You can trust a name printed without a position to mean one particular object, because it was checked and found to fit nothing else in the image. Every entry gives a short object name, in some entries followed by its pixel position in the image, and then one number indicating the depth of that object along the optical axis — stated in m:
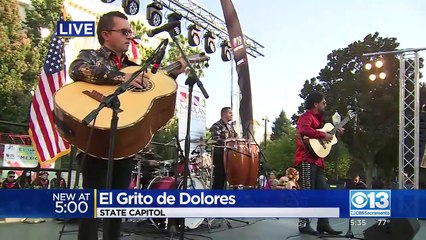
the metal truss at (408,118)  7.98
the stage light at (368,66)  8.14
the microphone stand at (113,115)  2.18
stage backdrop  7.95
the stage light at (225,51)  8.92
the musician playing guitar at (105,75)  2.42
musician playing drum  5.07
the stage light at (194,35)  8.10
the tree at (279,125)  60.56
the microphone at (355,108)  4.60
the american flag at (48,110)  4.57
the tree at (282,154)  31.25
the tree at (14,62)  10.11
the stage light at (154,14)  8.65
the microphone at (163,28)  2.79
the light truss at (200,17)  9.34
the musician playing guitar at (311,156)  4.05
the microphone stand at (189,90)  2.80
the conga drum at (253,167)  5.11
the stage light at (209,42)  8.48
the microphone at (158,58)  2.56
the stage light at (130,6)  8.22
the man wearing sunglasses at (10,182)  5.02
